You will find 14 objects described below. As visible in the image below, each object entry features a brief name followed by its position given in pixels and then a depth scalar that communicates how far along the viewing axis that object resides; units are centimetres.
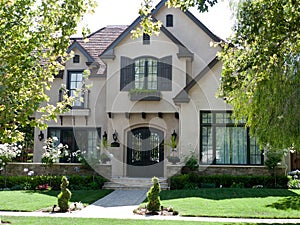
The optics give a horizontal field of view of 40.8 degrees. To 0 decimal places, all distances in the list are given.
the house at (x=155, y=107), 1911
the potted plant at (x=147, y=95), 2006
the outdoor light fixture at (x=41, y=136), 2195
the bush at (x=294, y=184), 1730
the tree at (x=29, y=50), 843
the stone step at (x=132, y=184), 1839
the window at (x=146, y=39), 2095
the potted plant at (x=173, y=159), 1870
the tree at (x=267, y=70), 923
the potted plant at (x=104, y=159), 1938
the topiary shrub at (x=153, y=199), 1255
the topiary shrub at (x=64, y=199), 1293
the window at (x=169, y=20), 2284
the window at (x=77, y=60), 2225
